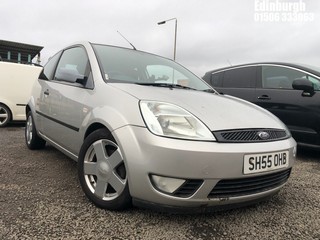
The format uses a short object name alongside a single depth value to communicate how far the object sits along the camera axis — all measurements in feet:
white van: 17.39
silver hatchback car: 4.96
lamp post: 44.06
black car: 10.30
